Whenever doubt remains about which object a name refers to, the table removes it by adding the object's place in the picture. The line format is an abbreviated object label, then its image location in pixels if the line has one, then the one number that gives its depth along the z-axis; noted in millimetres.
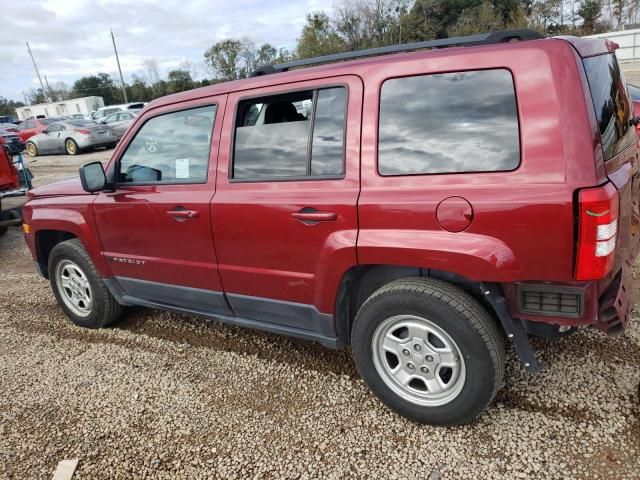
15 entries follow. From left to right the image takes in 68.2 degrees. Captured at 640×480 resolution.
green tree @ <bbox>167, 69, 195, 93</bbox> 53962
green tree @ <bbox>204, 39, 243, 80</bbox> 57197
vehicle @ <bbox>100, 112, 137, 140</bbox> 17888
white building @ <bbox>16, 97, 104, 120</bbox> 54719
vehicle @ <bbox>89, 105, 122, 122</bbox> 25344
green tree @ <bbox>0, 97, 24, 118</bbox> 72812
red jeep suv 2041
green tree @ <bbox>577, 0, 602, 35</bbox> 43031
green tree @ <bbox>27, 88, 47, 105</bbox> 79119
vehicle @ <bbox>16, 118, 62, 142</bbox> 20781
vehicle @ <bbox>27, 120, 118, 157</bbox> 17156
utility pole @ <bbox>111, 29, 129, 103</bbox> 50319
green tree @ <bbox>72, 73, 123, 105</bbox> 71688
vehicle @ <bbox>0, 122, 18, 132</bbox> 20156
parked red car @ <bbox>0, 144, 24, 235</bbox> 7291
